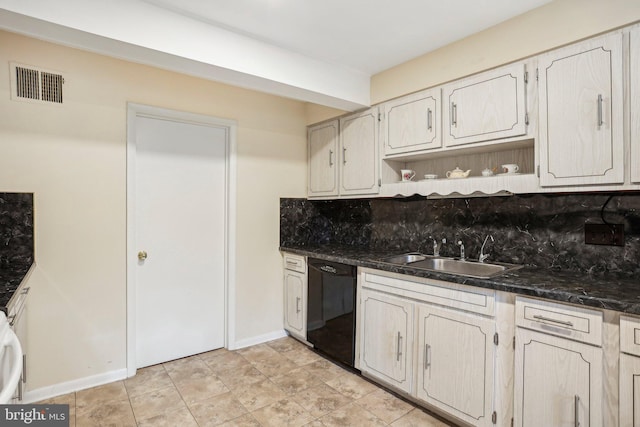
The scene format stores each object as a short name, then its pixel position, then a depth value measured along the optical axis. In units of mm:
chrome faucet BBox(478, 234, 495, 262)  2438
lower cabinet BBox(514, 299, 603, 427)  1458
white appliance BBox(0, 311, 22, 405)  929
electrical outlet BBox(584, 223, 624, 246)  1891
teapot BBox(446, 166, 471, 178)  2316
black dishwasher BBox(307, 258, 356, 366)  2631
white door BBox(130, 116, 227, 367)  2709
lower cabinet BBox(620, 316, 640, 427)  1349
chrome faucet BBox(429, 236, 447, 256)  2744
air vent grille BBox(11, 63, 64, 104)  2150
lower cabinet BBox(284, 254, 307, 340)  3150
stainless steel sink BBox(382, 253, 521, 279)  2332
